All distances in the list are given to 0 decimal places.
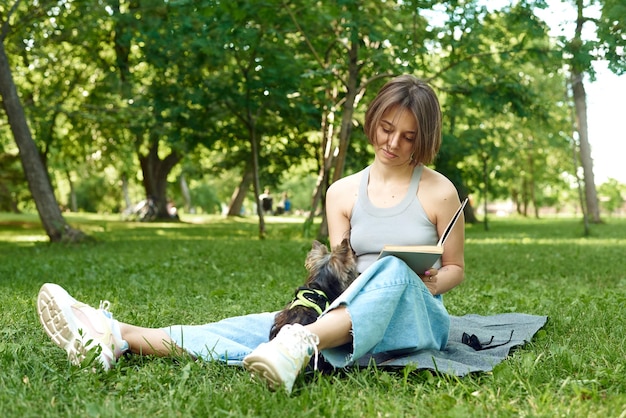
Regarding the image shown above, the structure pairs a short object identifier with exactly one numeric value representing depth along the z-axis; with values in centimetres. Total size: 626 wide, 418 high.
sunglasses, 382
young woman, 314
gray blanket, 326
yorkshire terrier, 331
